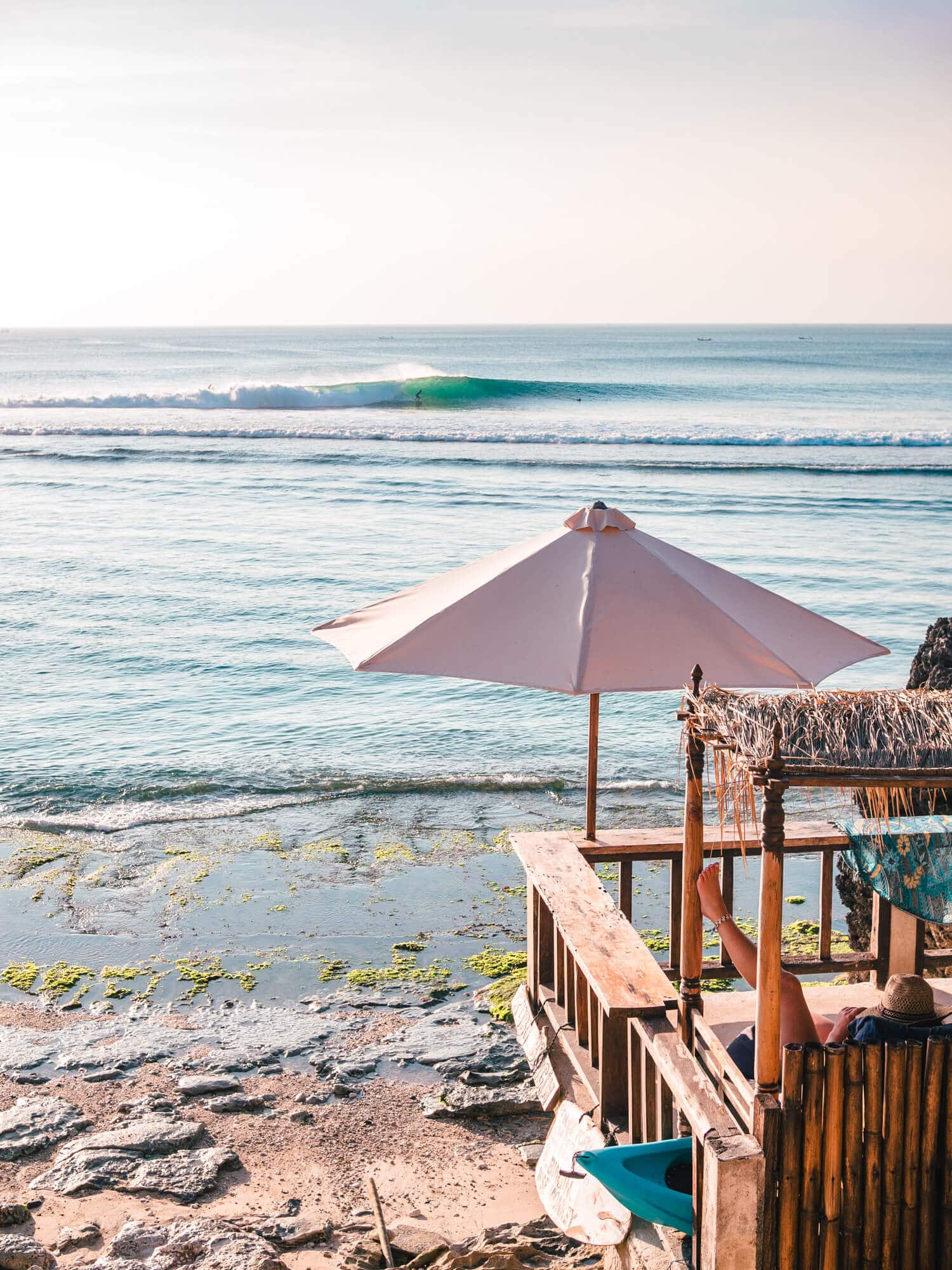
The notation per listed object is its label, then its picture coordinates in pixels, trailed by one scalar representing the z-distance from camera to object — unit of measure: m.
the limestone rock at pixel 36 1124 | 5.29
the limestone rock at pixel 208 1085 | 5.80
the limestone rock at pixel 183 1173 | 4.99
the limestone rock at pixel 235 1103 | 5.66
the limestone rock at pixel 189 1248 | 4.40
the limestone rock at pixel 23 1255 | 4.38
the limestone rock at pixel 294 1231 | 4.65
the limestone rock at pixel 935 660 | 6.93
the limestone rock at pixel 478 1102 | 5.66
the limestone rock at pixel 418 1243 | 4.41
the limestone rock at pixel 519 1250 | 4.27
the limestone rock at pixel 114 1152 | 5.03
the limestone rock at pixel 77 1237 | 4.57
